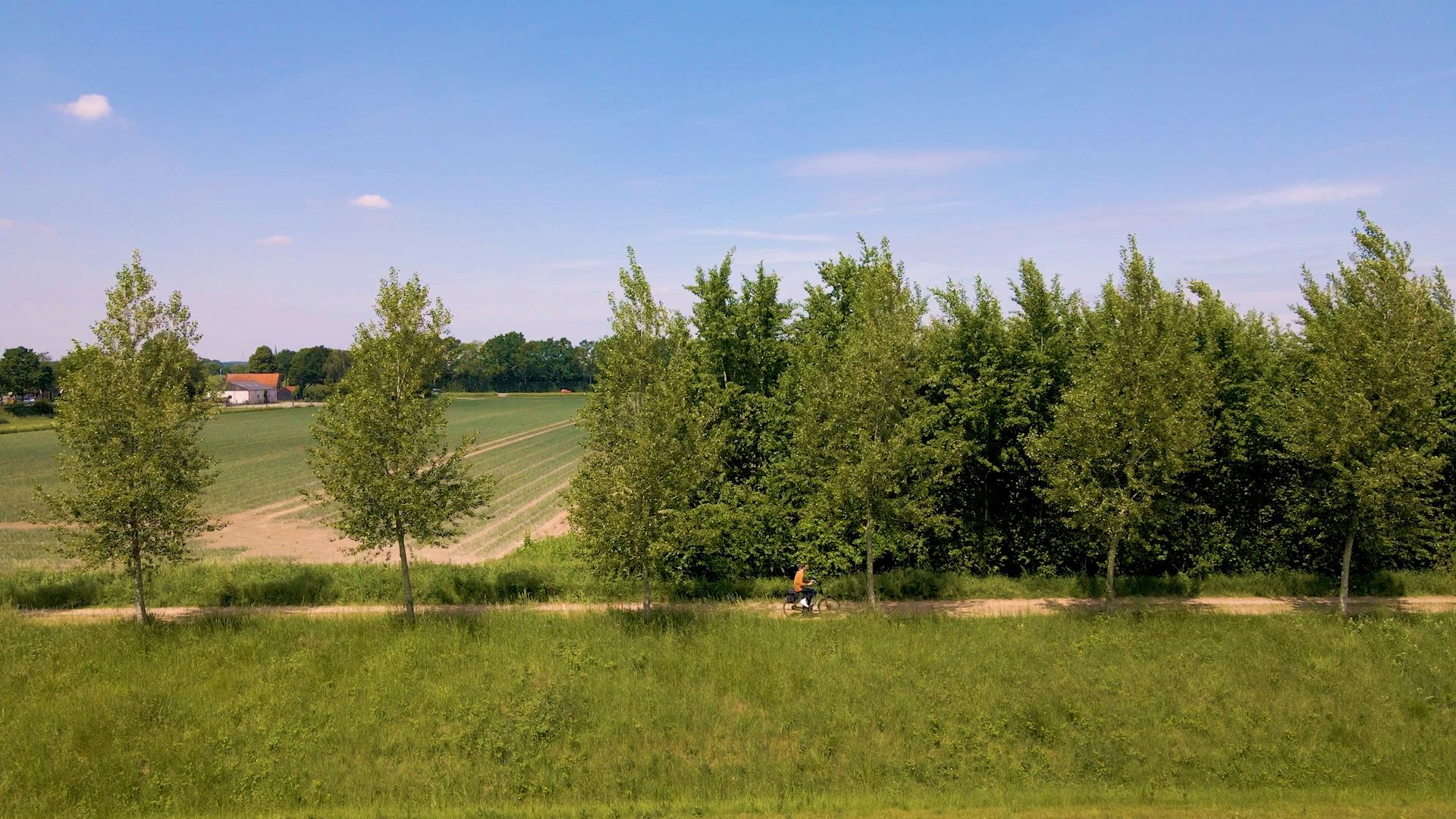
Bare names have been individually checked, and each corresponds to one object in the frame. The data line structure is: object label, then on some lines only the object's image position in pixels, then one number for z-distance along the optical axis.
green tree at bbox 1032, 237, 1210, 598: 22.14
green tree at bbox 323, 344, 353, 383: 190.62
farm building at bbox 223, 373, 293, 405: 177.62
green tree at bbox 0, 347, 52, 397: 122.88
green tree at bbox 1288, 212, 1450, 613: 22.02
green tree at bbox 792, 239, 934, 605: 22.45
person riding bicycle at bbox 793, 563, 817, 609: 23.31
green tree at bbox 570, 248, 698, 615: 21.81
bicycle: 23.56
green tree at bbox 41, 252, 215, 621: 22.31
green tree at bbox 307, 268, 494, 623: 22.12
